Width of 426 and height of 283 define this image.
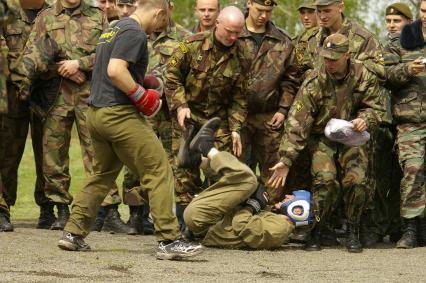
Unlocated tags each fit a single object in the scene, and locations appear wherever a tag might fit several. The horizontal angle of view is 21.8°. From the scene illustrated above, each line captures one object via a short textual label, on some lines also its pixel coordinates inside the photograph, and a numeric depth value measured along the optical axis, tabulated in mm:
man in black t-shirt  9156
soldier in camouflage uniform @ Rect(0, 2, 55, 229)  11555
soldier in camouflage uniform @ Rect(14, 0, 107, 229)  11398
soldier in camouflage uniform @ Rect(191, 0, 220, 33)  11945
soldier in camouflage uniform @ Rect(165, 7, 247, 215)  10805
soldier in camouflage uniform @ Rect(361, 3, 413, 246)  11469
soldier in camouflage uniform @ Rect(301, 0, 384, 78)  11148
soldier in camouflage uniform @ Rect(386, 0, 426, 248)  10969
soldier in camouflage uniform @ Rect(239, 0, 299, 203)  11383
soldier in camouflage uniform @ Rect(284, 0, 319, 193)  11297
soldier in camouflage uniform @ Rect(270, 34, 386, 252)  10547
